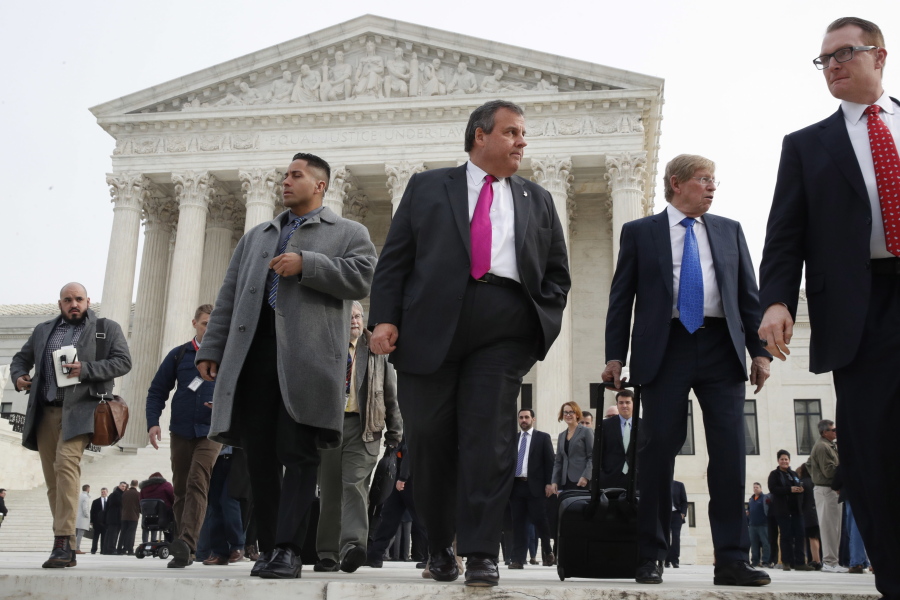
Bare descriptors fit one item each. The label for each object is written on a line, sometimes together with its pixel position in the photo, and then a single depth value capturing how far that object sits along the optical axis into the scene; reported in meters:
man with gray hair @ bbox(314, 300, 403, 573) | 7.29
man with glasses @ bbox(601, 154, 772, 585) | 5.60
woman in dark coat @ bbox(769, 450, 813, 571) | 16.00
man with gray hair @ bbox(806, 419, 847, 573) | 14.02
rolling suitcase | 5.88
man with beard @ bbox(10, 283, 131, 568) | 7.36
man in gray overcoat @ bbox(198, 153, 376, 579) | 5.29
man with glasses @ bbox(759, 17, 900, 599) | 3.65
